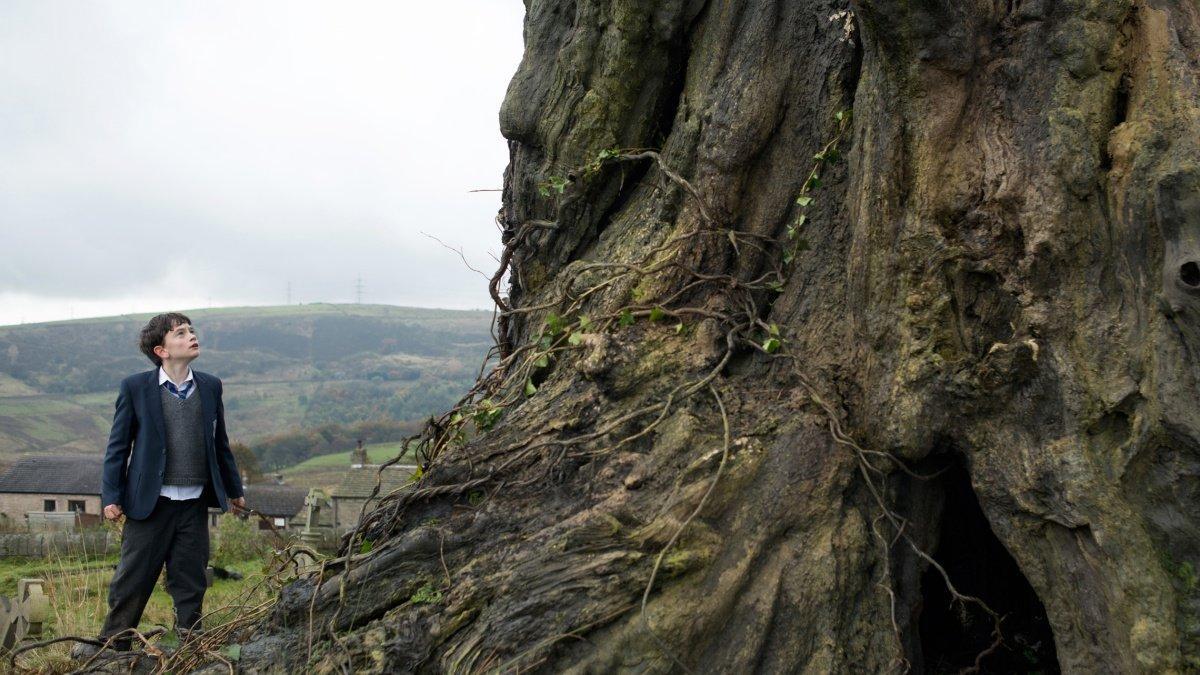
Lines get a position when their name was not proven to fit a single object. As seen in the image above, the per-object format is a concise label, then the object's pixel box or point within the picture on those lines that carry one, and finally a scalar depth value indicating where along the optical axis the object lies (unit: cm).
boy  689
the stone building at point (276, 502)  4062
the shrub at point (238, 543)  1927
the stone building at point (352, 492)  3850
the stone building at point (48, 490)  4469
